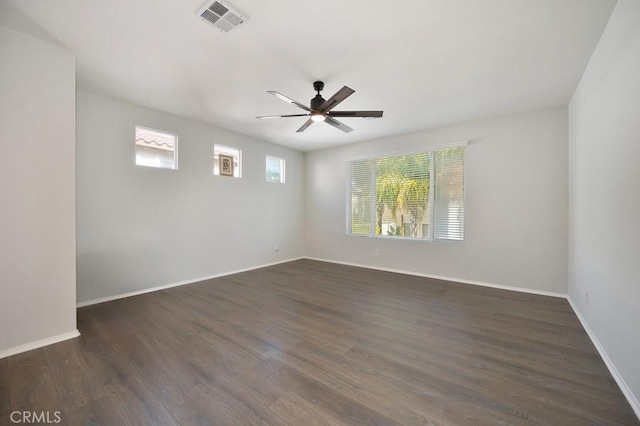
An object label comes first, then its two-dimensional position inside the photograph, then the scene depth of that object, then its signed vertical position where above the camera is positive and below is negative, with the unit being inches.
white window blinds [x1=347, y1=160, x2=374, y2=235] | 223.9 +12.4
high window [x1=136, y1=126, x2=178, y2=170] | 152.6 +39.8
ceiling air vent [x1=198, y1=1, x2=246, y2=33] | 75.4 +61.5
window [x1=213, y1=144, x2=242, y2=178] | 189.3 +43.2
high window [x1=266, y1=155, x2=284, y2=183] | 232.5 +40.2
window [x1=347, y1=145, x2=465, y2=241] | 179.0 +12.7
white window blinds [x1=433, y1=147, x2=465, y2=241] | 176.5 +11.9
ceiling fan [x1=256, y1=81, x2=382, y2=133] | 104.6 +46.3
